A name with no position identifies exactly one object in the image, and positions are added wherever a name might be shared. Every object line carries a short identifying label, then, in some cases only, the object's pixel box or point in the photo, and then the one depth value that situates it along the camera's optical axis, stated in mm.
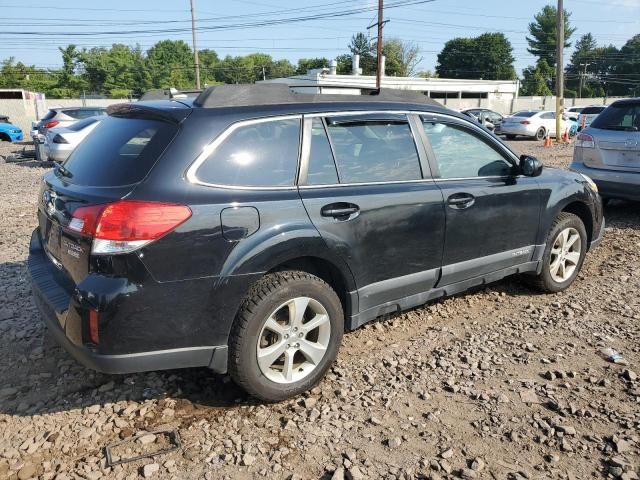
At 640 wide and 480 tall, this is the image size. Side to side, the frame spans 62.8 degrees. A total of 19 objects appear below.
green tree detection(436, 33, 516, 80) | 101375
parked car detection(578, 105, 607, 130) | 26684
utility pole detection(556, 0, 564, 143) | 22812
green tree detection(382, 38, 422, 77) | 79062
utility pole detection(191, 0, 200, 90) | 39031
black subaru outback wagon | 2609
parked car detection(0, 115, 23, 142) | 25438
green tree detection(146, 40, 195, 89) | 78312
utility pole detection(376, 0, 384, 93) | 32375
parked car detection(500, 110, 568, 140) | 24797
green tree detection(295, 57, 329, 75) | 91475
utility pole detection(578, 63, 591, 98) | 90694
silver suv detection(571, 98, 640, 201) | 6973
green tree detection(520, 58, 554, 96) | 86544
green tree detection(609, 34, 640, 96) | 100500
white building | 47931
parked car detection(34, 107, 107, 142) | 16719
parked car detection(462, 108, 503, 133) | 27197
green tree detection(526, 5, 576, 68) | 98438
